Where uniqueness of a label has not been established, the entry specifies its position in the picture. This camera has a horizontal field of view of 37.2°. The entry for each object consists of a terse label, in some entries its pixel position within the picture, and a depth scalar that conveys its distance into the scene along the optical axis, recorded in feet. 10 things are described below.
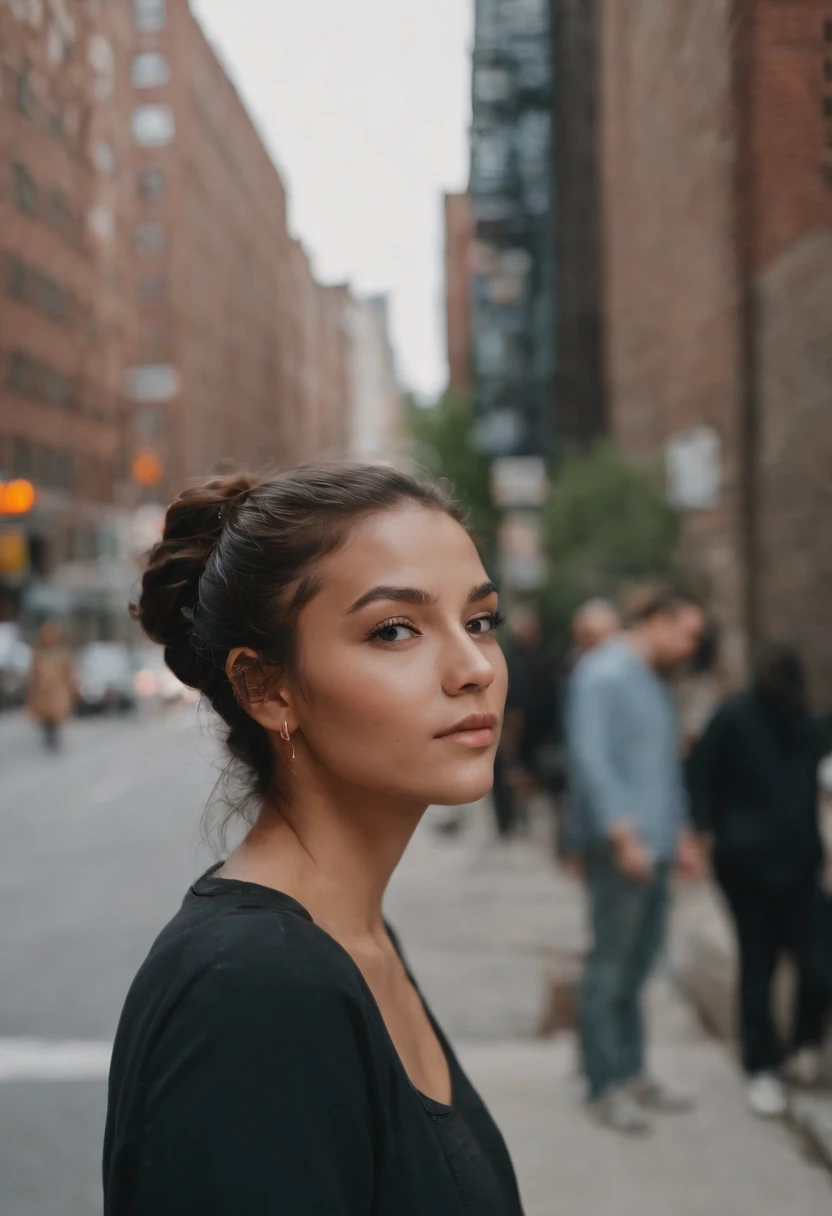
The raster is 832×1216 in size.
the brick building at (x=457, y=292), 212.25
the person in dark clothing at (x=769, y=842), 14.26
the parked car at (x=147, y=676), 78.12
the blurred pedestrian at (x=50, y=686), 48.15
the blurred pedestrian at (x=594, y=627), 22.75
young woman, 3.18
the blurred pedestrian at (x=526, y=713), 31.91
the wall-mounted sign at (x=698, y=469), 32.19
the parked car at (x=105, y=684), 79.56
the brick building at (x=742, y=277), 11.00
